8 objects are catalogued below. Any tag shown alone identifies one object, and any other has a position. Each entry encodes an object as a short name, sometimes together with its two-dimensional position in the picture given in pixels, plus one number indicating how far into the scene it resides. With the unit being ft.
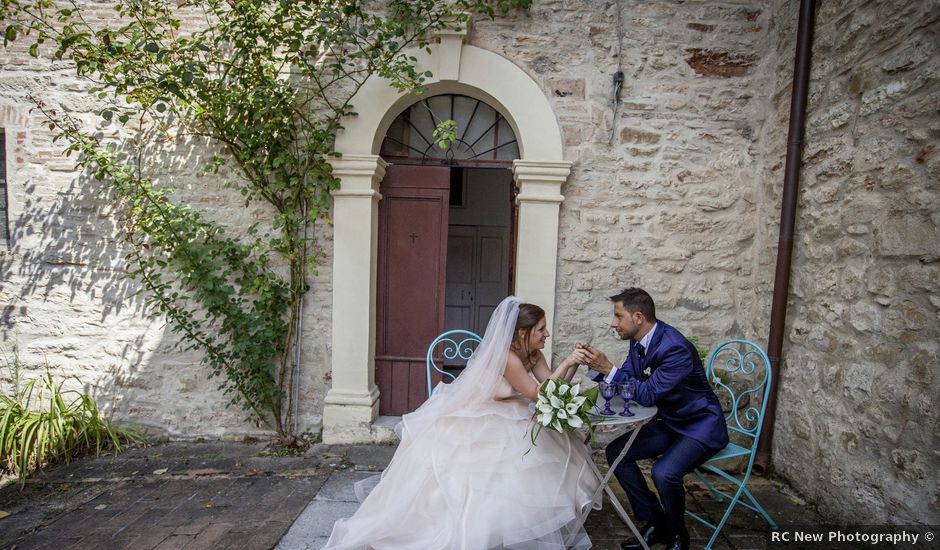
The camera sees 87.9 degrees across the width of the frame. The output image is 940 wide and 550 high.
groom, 8.13
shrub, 11.96
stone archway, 12.63
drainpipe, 10.89
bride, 7.70
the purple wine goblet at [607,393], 8.18
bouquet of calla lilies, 7.57
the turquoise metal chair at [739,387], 9.55
